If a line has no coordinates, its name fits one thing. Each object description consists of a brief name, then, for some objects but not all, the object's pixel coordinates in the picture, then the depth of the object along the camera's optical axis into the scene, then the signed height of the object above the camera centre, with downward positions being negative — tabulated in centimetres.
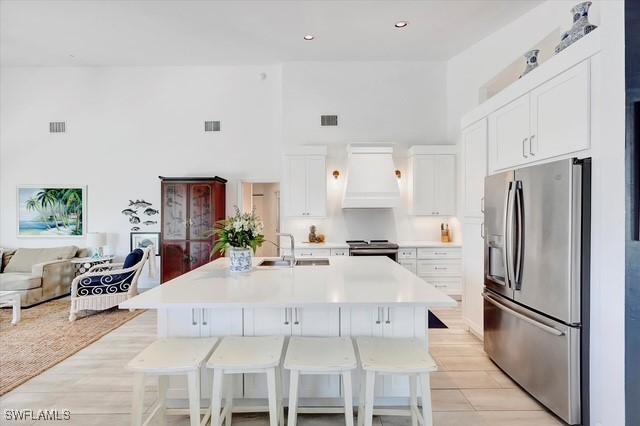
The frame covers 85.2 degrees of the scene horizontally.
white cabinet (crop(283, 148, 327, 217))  545 +45
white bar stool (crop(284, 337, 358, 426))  175 -77
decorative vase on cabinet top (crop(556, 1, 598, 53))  230 +126
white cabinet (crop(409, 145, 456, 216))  555 +53
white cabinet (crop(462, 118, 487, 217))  349 +51
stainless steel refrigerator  210 -46
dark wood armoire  557 -17
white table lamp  571 -49
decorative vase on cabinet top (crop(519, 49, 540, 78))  293 +130
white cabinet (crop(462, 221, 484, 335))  359 -66
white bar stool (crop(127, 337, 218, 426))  174 -77
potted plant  271 -20
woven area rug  308 -138
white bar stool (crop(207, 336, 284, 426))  178 -77
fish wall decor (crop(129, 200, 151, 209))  615 +16
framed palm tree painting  615 +4
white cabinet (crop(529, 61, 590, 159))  214 +67
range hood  540 +50
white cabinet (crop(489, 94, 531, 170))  277 +68
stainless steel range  520 -55
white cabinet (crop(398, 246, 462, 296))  529 -75
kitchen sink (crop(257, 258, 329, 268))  329 -50
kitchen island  223 -72
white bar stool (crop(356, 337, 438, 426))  172 -76
